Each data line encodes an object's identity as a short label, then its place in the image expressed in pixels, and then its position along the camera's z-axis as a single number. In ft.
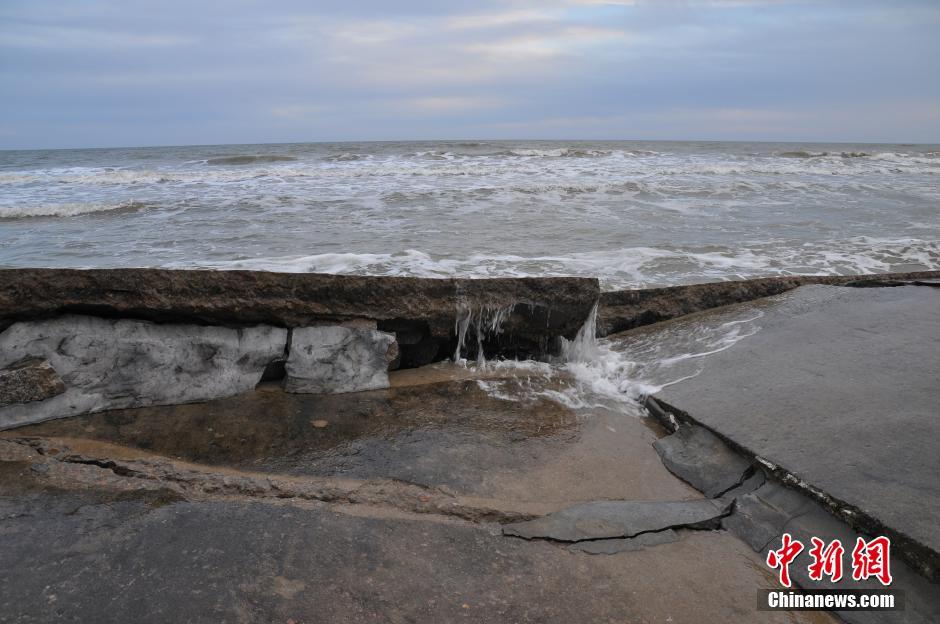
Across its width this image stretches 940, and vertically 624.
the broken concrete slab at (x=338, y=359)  11.19
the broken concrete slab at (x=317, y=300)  10.02
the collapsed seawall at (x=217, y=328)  9.93
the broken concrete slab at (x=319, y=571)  6.00
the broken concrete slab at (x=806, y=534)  5.93
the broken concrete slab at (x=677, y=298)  14.35
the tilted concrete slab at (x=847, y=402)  7.00
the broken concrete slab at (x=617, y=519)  7.32
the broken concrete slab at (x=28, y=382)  9.53
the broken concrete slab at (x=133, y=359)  9.96
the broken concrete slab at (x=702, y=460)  8.34
